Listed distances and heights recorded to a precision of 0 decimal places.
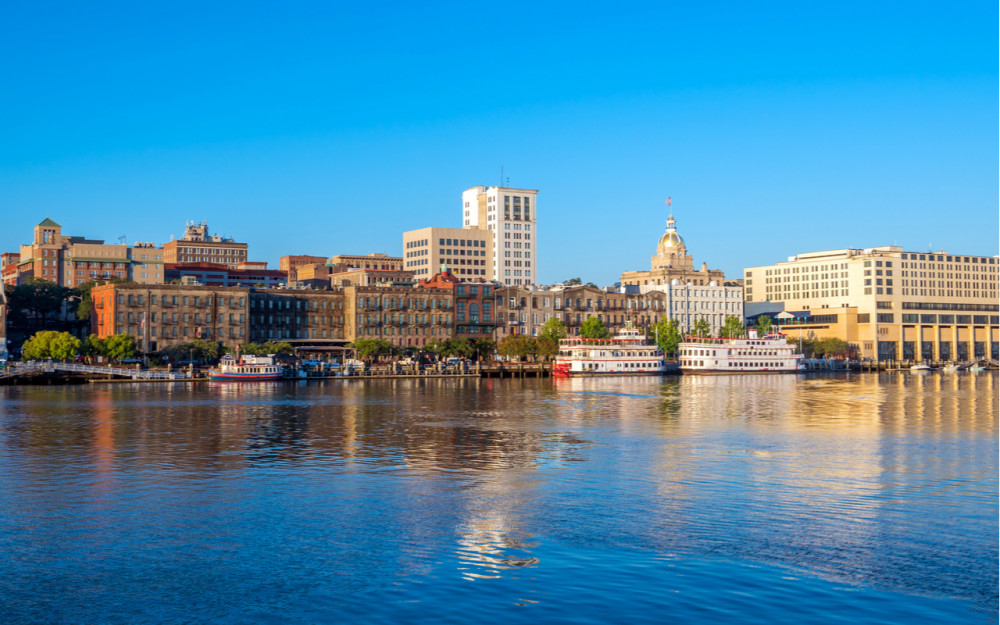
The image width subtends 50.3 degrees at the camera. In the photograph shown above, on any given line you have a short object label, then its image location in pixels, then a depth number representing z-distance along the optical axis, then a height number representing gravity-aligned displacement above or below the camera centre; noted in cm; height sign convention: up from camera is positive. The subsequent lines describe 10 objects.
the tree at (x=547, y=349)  18612 -161
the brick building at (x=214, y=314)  16850 +446
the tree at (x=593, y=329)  19200 +190
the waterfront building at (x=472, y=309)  19562 +576
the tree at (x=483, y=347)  18850 -123
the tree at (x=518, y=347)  18488 -124
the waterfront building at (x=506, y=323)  19862 +316
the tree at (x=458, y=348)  18275 -135
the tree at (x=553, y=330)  19175 +177
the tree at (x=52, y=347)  15350 -76
